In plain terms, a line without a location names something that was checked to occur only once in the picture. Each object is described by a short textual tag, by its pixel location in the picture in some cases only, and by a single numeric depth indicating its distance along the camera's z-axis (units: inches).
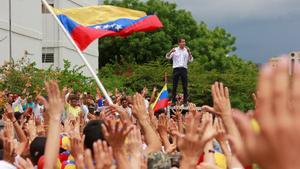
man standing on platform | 623.5
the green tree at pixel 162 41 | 1722.4
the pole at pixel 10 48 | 1069.1
